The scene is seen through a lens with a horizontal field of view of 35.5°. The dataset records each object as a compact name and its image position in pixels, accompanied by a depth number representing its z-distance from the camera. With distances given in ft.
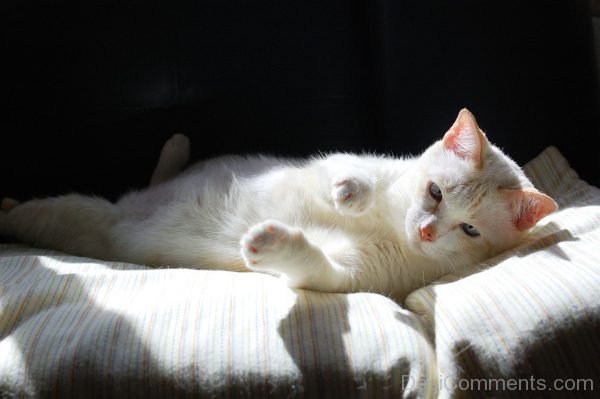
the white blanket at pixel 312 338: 2.04
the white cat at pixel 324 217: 2.37
